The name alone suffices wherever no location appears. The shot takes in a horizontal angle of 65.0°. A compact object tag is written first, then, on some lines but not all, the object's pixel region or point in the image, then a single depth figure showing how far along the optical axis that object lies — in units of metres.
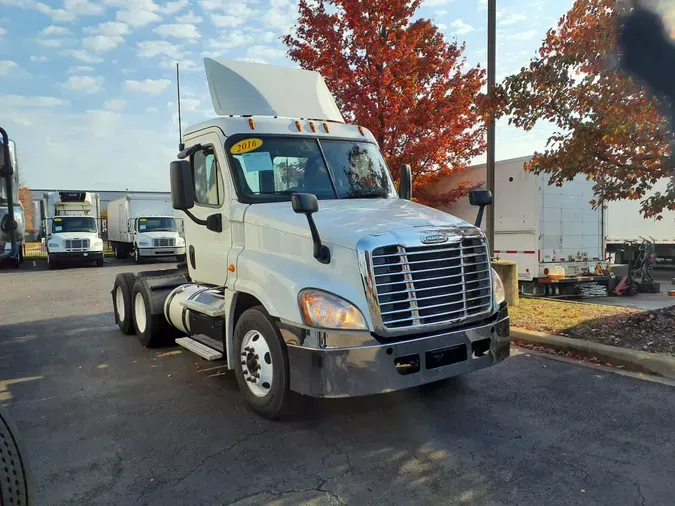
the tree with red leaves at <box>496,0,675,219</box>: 6.38
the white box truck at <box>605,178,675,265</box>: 18.61
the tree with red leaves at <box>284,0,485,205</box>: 10.79
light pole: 9.81
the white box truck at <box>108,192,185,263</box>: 24.55
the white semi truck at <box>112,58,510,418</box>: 3.90
